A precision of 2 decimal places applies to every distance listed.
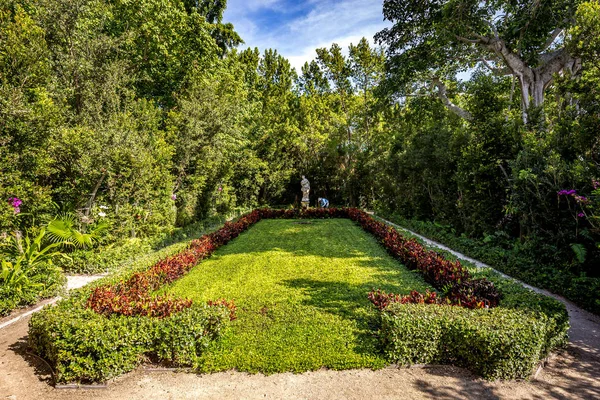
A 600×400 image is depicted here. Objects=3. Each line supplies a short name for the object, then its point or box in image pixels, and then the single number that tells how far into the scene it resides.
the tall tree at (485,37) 9.73
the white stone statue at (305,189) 18.27
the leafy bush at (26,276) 5.51
